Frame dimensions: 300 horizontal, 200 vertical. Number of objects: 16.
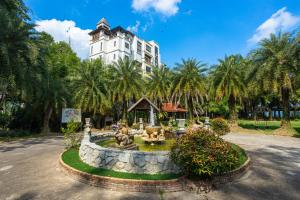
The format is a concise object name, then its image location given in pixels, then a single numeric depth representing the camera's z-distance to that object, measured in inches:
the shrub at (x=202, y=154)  226.5
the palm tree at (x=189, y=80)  1003.9
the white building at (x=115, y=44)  1927.9
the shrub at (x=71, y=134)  447.8
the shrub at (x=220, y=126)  576.8
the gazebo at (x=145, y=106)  871.7
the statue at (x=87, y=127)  406.8
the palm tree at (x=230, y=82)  952.9
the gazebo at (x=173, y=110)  1638.7
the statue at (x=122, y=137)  408.5
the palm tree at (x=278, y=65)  714.2
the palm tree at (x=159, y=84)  1206.9
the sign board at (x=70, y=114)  695.7
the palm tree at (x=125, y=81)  1038.4
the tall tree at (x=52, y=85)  757.9
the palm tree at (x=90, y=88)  973.8
